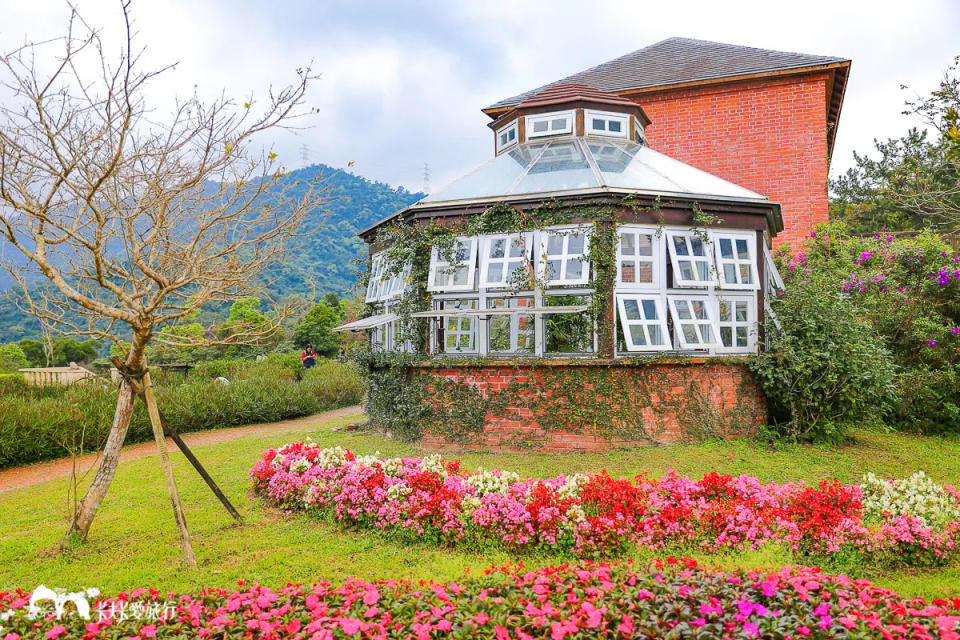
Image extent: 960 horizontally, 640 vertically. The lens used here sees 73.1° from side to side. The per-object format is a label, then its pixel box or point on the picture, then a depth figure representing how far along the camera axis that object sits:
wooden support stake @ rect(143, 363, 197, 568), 5.12
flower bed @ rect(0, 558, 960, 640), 3.14
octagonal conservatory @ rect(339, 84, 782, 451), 9.20
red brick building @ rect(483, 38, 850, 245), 15.44
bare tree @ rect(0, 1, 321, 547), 4.82
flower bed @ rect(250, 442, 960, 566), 4.86
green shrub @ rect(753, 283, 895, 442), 9.27
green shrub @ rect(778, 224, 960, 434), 10.80
